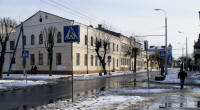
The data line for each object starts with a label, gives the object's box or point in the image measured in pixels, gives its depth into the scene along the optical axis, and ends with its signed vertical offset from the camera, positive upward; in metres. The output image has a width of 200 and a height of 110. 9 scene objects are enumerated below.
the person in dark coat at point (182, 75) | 19.45 -0.94
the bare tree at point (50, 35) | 40.09 +4.49
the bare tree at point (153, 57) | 99.00 +2.00
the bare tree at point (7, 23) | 37.95 +5.85
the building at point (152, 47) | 146.77 +8.90
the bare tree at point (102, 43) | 46.66 +3.42
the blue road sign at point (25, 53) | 24.60 +0.85
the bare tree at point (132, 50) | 66.64 +3.17
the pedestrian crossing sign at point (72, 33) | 11.69 +1.30
